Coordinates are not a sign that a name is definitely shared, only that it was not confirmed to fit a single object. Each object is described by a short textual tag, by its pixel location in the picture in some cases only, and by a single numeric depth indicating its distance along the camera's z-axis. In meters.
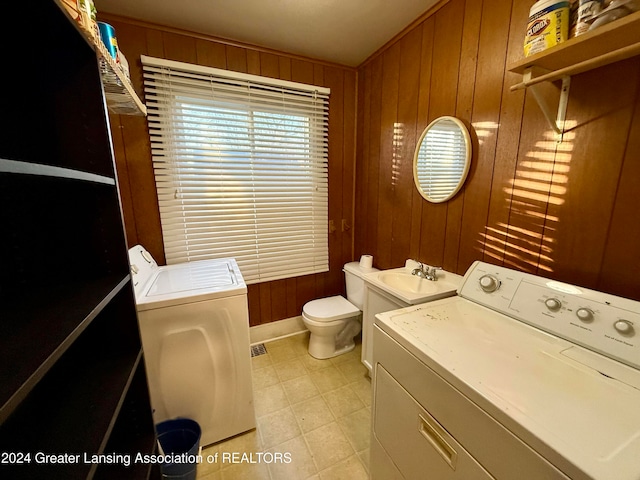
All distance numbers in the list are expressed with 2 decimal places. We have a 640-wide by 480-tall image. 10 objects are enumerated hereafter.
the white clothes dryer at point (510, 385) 0.59
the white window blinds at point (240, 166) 1.89
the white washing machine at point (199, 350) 1.31
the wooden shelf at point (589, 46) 0.79
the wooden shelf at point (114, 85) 0.81
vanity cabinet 1.54
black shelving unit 0.63
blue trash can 1.36
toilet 2.13
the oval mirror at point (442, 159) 1.56
